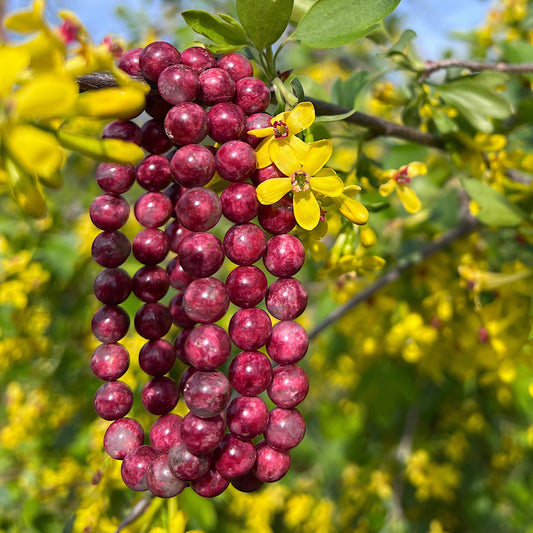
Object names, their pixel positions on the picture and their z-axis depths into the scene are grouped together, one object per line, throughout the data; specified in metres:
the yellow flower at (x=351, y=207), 0.18
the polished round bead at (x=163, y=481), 0.16
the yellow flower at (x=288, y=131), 0.17
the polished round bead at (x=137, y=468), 0.17
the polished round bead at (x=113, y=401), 0.17
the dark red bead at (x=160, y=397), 0.18
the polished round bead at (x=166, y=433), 0.17
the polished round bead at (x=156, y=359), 0.18
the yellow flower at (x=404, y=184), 0.23
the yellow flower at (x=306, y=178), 0.17
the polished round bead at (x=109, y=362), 0.18
